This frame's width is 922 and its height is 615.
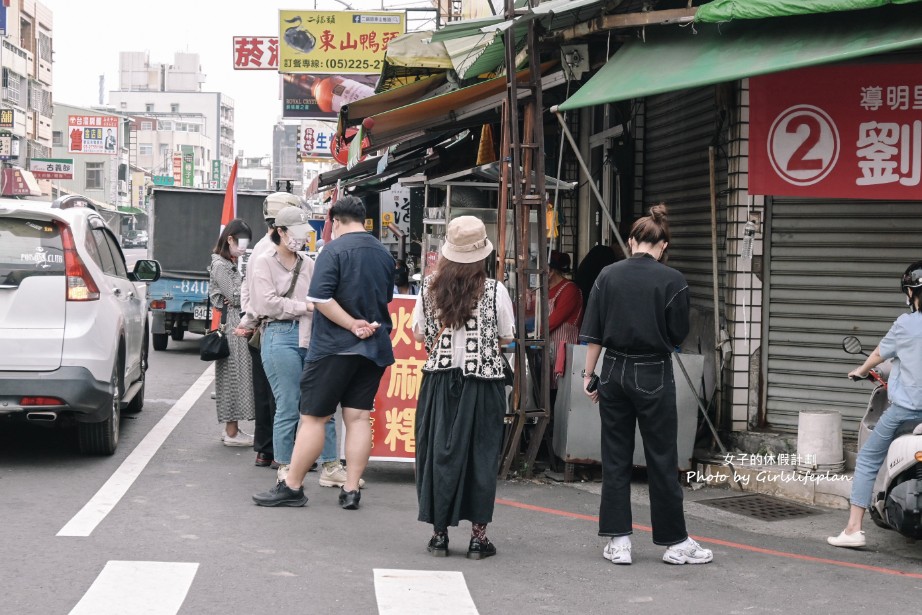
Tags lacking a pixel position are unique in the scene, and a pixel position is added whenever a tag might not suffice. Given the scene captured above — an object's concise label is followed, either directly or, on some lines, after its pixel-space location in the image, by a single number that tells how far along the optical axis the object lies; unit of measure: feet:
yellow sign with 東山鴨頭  72.64
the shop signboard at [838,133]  23.61
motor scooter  18.94
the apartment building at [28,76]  172.04
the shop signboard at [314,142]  105.29
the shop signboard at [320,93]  79.41
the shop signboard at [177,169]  298.15
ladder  25.50
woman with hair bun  19.22
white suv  24.70
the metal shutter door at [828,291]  26.14
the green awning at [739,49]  21.16
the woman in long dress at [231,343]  29.53
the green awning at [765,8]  21.27
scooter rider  19.70
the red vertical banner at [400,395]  26.48
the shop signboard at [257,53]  80.48
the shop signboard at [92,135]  203.31
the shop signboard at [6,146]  123.95
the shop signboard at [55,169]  149.52
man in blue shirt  21.62
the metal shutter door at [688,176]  29.25
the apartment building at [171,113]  363.35
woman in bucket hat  19.30
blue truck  56.70
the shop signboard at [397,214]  69.46
